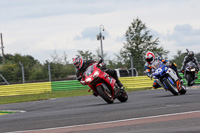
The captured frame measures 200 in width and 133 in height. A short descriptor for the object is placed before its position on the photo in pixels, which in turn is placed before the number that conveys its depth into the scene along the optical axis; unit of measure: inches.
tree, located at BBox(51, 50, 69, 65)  1669.3
